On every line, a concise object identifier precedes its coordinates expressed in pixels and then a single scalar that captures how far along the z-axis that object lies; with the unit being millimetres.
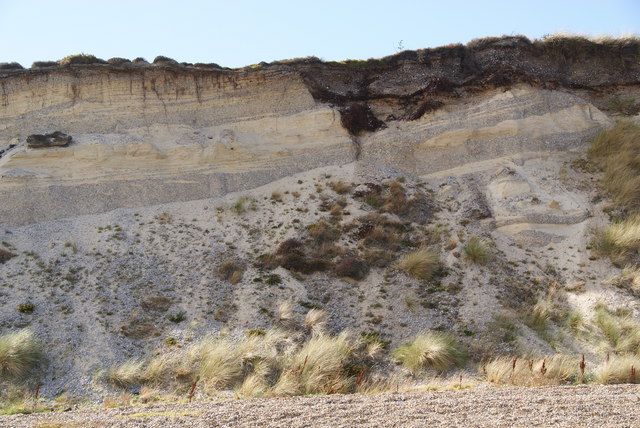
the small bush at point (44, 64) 20459
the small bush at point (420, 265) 15602
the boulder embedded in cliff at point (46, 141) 18938
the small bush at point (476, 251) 15836
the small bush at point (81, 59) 20328
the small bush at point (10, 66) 20469
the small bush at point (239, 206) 18203
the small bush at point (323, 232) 16875
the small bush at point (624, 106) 20516
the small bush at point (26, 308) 14336
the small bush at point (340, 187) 18641
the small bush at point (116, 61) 20297
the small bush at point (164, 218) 17781
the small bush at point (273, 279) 15508
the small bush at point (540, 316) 14078
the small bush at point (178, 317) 14353
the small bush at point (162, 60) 20547
